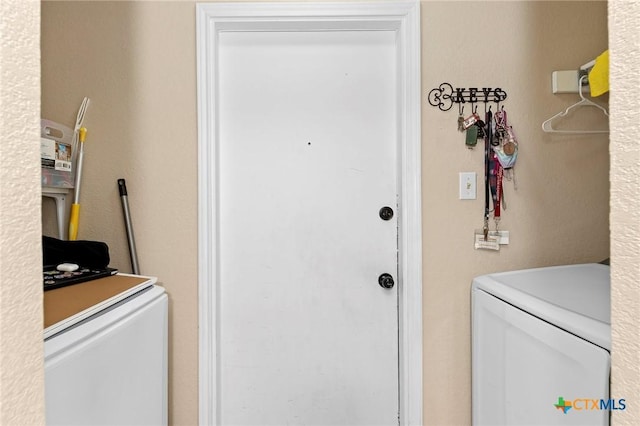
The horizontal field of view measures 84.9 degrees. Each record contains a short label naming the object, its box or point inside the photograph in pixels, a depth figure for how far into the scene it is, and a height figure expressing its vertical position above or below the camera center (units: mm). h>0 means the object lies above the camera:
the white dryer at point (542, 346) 796 -374
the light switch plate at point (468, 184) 1409 +105
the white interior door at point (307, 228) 1505 -76
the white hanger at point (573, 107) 1350 +384
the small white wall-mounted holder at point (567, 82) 1382 +507
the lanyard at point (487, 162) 1396 +192
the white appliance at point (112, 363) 747 -384
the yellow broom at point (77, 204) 1337 +29
